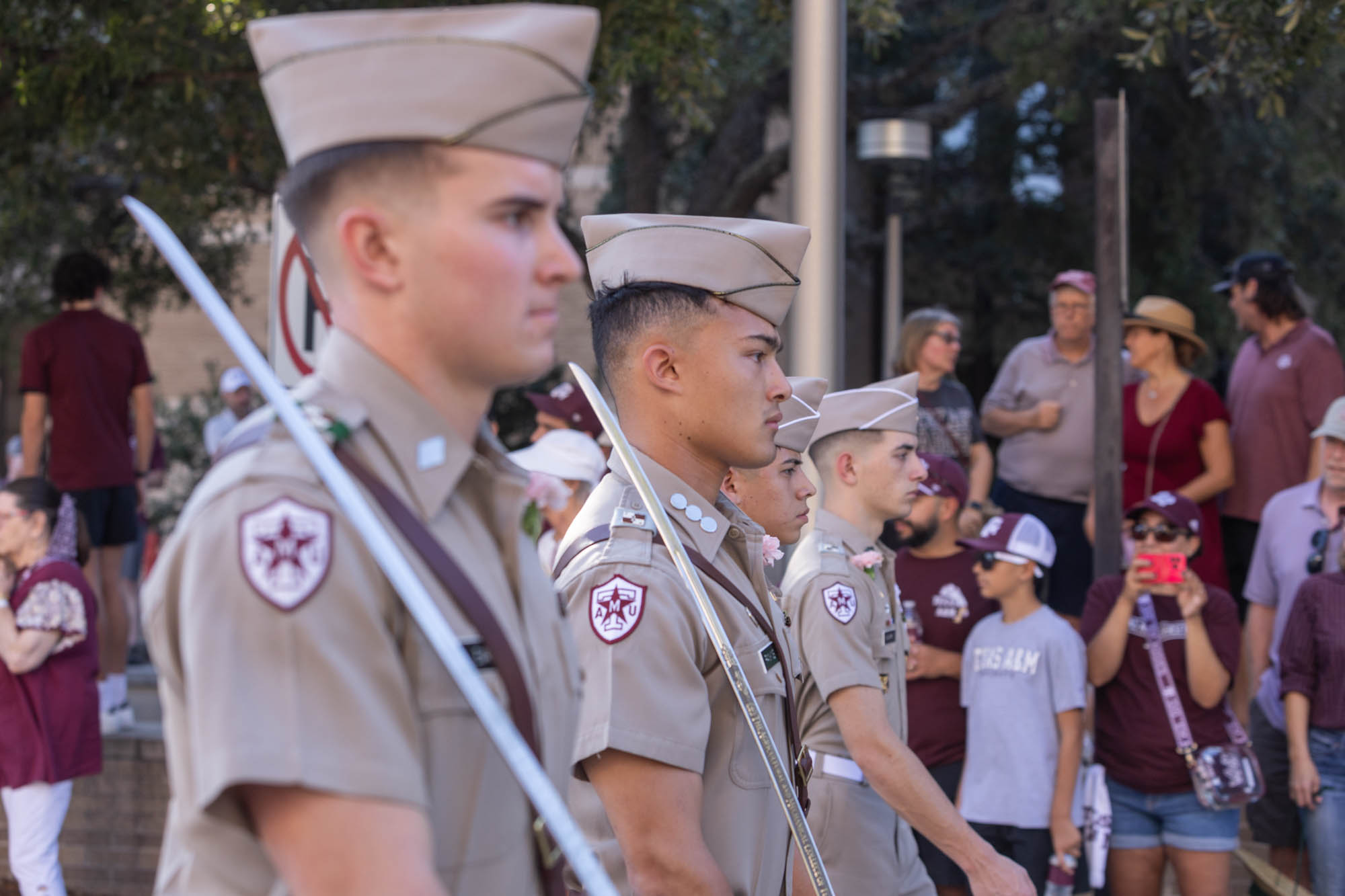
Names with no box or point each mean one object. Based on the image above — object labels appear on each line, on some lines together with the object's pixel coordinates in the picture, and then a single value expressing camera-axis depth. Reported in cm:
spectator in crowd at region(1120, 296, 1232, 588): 695
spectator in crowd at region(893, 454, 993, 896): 568
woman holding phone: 545
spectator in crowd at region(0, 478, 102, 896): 646
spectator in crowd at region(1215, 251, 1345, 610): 694
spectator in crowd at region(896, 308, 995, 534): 739
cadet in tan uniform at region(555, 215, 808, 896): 238
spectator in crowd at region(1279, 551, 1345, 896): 555
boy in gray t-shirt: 541
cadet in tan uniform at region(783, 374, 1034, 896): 339
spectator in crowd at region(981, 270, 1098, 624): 735
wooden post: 632
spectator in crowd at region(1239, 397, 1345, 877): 597
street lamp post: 1034
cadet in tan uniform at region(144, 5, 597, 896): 129
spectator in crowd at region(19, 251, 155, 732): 774
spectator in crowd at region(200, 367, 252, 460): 1103
